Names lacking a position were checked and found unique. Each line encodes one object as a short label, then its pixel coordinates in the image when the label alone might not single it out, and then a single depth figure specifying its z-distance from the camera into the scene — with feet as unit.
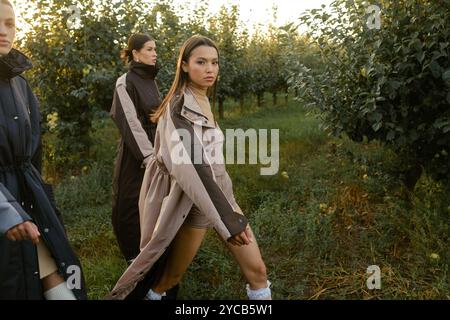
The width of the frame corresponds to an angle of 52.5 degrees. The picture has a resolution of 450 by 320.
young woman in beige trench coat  7.47
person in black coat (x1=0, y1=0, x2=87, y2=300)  5.85
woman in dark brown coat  11.06
